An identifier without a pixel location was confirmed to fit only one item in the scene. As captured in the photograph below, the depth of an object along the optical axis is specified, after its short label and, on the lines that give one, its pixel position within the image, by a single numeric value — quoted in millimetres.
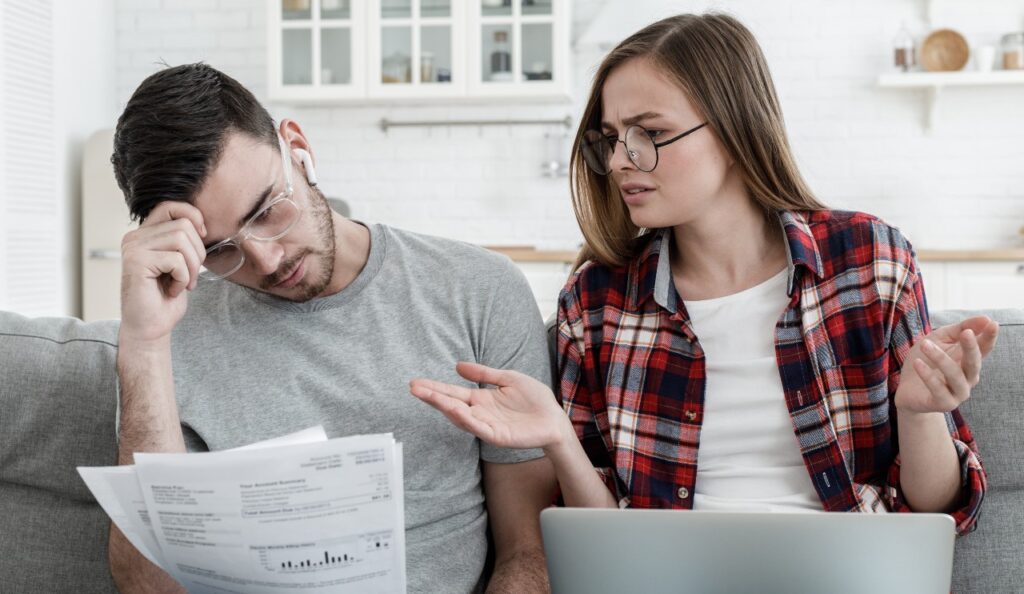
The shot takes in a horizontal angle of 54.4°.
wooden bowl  4504
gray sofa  1520
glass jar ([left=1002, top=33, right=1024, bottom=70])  4344
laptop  955
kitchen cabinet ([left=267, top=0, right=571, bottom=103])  4648
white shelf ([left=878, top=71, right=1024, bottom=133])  4312
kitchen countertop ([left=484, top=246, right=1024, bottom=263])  3932
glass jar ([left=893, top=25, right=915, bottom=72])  4480
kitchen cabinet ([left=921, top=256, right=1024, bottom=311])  3947
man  1375
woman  1402
